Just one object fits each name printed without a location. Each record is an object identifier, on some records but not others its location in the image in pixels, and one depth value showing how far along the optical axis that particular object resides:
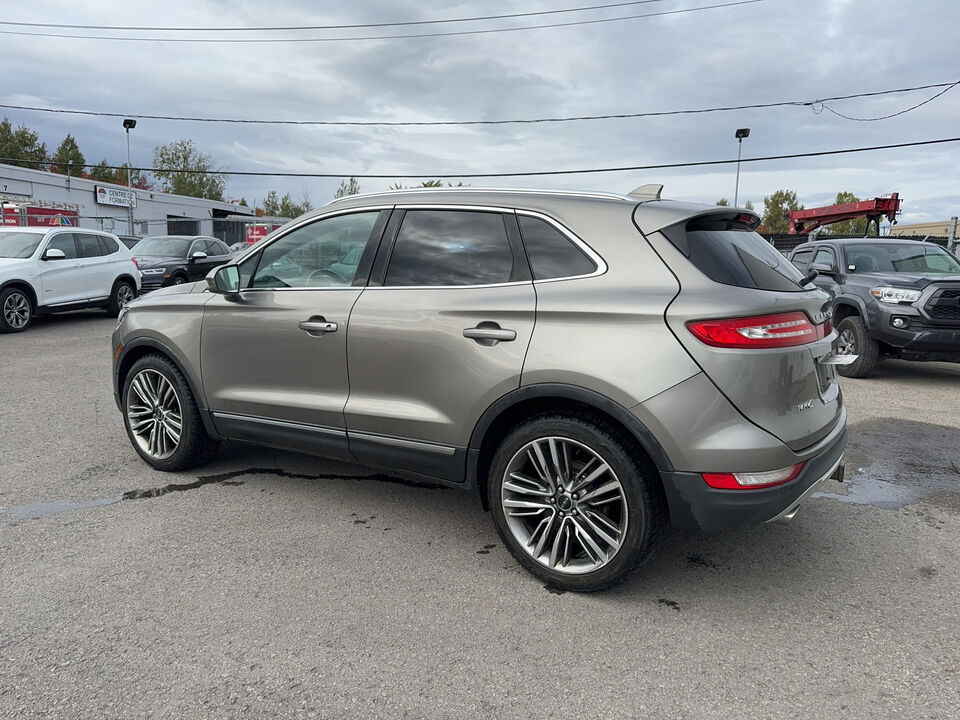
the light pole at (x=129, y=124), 36.53
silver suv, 2.88
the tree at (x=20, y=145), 63.91
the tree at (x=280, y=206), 76.88
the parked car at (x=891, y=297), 7.82
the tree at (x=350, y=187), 66.25
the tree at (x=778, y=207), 61.53
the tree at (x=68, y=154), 69.19
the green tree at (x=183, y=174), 62.94
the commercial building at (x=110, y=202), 35.44
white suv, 11.85
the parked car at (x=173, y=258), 16.03
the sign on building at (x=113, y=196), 40.13
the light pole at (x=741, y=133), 34.75
